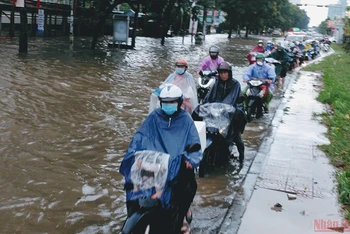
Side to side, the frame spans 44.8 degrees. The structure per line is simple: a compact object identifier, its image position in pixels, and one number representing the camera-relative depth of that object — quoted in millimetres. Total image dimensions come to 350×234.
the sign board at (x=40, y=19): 21242
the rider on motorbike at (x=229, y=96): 6285
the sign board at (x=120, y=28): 23312
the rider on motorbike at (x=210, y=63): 10498
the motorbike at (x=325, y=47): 44016
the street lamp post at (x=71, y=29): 19553
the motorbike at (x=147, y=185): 3357
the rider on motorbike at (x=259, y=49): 16903
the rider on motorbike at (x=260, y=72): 9742
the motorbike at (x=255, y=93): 9594
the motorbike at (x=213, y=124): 5996
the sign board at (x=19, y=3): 15375
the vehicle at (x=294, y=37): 37544
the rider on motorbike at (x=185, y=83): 6945
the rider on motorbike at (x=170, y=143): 3631
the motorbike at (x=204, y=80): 10023
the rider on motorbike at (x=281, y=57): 15025
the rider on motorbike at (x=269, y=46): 20234
